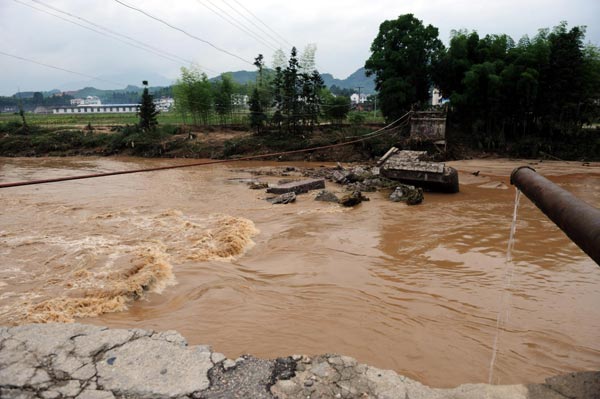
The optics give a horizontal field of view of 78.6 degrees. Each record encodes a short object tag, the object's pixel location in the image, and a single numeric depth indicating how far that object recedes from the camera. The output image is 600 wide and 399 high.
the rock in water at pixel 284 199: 11.84
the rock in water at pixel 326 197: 11.80
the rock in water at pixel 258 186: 14.69
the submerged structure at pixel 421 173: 12.73
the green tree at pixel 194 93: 32.31
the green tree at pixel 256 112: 28.14
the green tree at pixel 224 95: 33.56
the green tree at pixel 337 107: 29.18
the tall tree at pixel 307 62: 27.86
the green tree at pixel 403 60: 22.64
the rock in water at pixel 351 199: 11.17
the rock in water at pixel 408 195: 11.53
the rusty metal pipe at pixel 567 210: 2.30
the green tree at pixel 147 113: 30.89
